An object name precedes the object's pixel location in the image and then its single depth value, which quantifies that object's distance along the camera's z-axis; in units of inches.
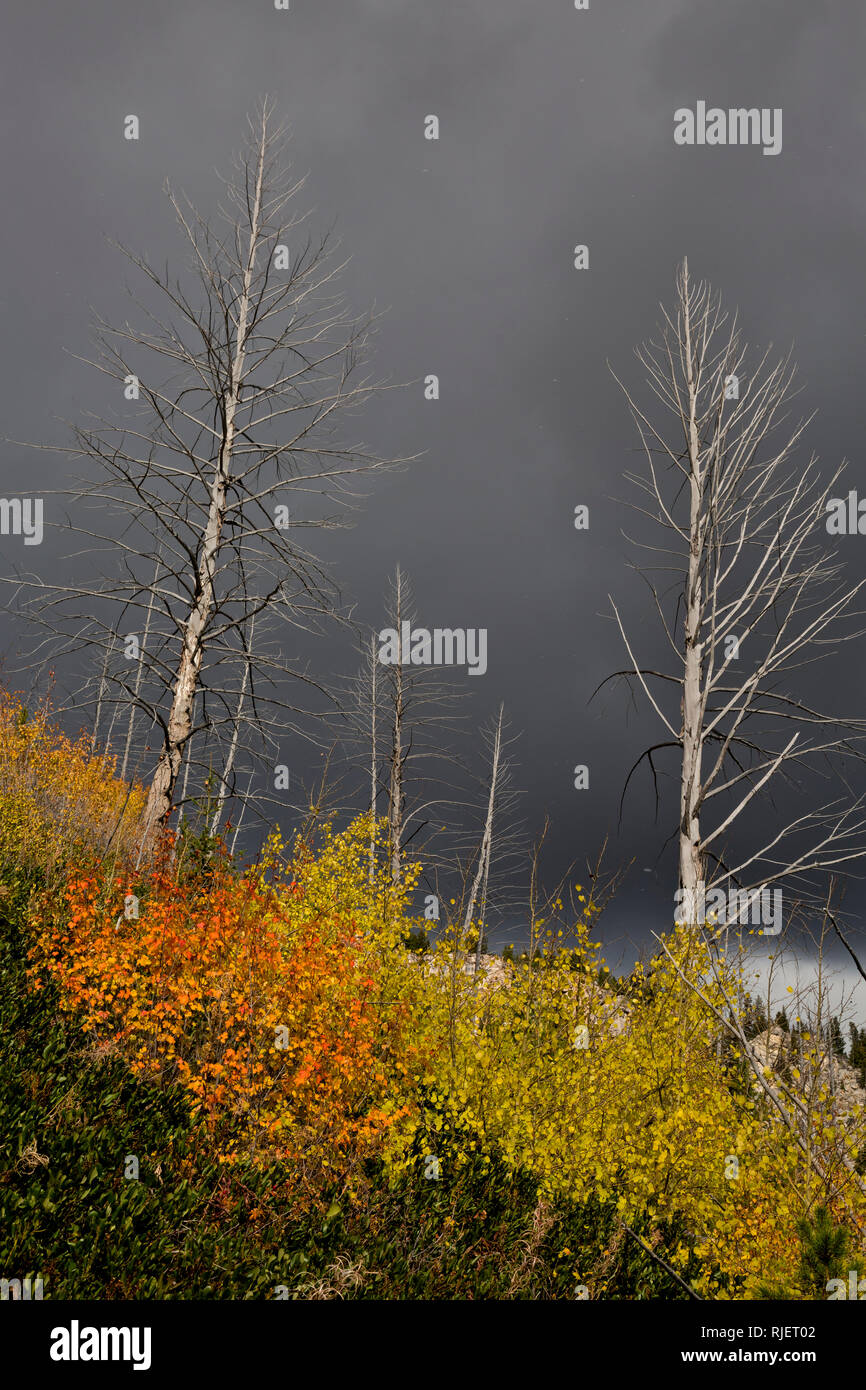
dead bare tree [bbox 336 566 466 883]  736.3
